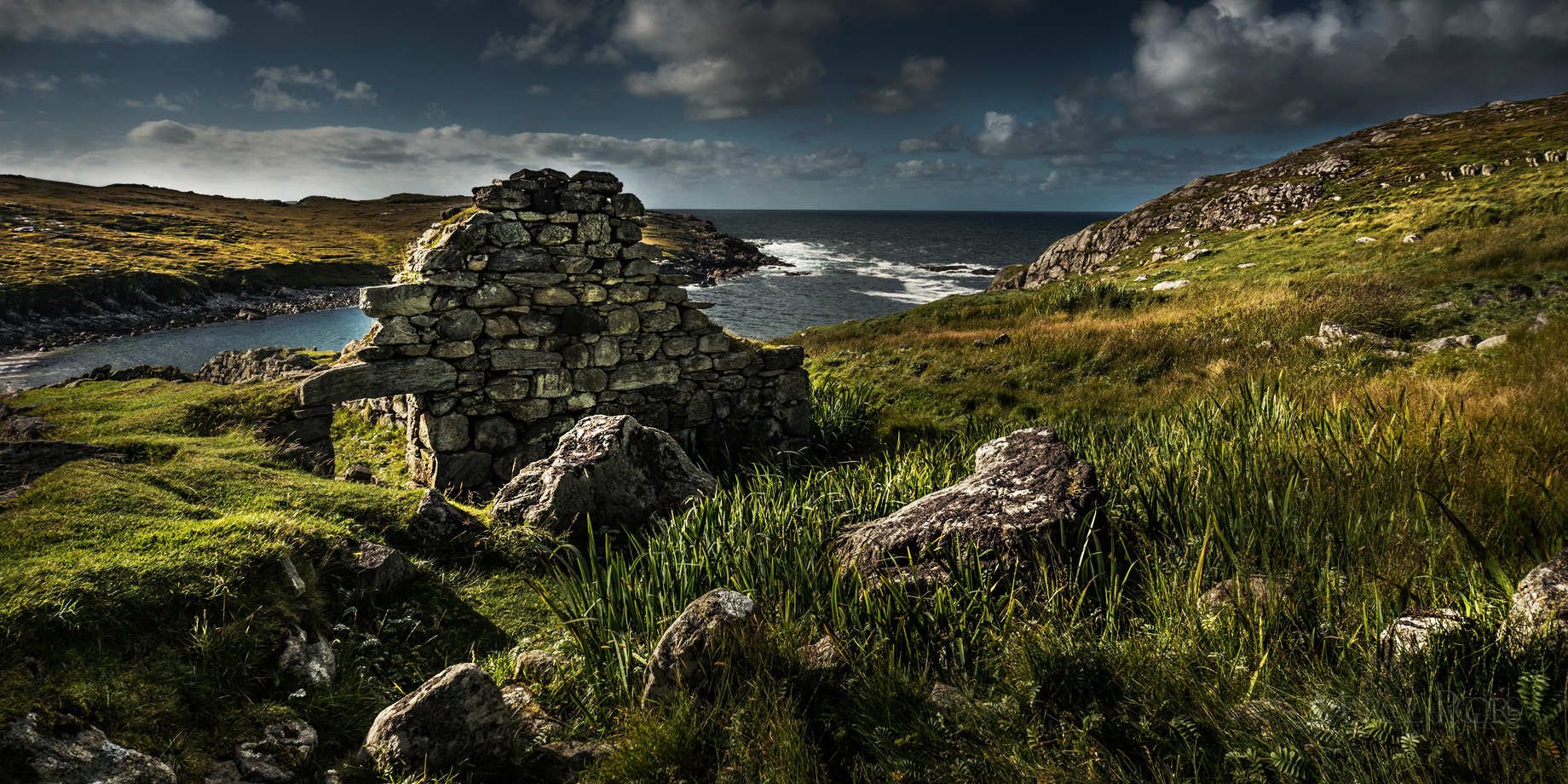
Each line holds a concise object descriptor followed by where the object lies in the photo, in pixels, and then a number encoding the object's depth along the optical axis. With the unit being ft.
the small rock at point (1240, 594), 9.78
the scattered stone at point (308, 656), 11.18
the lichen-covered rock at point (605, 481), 20.04
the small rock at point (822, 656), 10.78
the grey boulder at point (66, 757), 7.37
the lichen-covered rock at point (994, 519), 13.14
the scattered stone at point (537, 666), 12.59
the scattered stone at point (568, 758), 9.89
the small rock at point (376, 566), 14.82
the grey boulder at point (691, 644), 10.64
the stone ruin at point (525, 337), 25.39
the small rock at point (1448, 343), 28.56
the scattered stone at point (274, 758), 8.79
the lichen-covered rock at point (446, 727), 9.46
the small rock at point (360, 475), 23.91
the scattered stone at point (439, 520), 18.61
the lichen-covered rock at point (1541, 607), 7.50
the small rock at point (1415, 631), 7.81
